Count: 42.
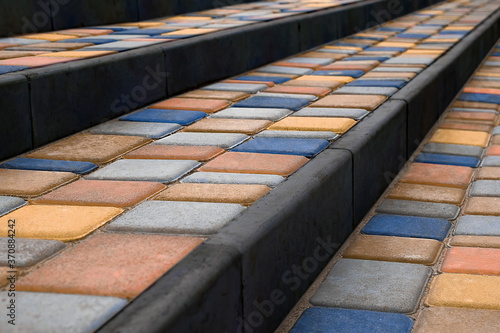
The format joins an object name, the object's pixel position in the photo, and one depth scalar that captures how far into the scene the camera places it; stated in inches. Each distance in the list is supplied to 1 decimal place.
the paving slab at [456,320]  60.3
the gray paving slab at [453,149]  115.6
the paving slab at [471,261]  72.0
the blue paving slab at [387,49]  174.5
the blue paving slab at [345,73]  140.4
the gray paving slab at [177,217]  60.4
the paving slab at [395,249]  75.8
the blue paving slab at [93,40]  129.0
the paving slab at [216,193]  68.1
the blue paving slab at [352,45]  184.4
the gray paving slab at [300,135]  90.9
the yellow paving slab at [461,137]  121.8
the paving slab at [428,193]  94.2
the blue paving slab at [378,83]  124.4
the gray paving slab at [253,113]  104.6
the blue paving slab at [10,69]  92.2
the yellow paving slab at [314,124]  95.4
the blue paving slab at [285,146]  84.5
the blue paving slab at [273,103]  111.5
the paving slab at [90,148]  84.1
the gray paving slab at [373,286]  65.9
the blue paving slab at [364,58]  160.3
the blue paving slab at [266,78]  134.6
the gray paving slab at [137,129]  95.7
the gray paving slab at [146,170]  76.4
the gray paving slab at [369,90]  117.7
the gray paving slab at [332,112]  102.8
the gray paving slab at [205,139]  90.3
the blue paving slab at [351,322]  61.0
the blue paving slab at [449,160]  110.4
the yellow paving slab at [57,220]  60.2
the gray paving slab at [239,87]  125.0
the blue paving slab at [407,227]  82.3
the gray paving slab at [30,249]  54.3
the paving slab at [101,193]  68.5
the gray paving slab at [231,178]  73.5
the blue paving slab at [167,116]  102.9
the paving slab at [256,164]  77.5
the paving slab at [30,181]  72.0
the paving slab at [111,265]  49.1
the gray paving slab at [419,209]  88.7
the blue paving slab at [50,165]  79.5
